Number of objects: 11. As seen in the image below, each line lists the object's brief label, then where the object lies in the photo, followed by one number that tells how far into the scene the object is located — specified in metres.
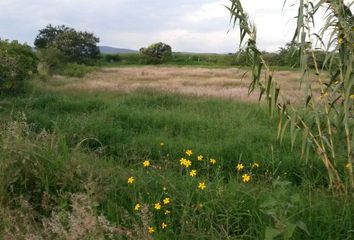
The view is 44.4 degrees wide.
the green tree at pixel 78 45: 44.56
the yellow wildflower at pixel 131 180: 4.09
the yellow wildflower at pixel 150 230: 3.36
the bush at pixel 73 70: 25.61
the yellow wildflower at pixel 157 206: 3.73
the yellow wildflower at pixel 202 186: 3.87
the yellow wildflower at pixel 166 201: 3.78
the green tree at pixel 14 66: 13.45
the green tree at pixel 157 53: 52.69
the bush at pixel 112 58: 56.31
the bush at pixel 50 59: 27.01
